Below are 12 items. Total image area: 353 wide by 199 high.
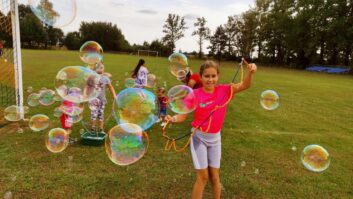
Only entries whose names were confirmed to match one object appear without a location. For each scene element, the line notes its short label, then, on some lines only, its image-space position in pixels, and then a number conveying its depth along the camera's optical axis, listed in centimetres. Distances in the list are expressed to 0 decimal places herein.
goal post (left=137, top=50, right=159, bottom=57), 6852
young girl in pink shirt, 395
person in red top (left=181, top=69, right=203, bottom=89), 754
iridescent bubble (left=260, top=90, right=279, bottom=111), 641
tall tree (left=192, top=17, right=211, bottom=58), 8069
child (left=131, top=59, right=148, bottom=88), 961
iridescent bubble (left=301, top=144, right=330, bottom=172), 510
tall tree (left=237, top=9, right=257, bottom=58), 6712
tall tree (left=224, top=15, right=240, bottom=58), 7406
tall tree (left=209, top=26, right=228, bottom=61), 7550
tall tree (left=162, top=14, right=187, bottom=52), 8688
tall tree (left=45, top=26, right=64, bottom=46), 8369
